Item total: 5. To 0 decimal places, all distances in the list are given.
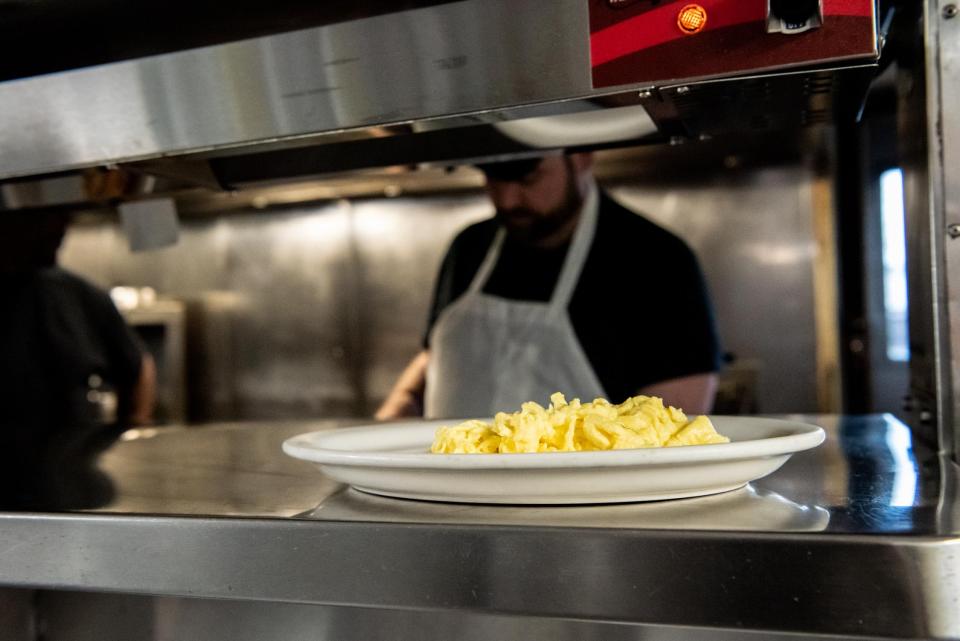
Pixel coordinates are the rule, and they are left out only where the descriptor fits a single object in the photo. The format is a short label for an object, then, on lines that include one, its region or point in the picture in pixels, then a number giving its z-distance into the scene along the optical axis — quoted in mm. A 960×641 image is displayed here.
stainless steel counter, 545
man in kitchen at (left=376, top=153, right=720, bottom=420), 1854
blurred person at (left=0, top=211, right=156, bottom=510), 2340
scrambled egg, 675
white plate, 607
